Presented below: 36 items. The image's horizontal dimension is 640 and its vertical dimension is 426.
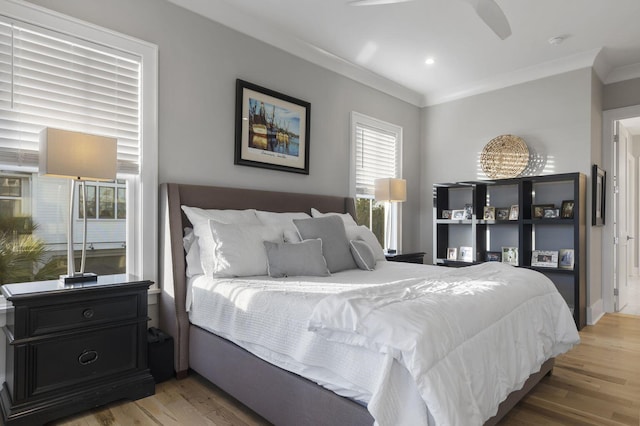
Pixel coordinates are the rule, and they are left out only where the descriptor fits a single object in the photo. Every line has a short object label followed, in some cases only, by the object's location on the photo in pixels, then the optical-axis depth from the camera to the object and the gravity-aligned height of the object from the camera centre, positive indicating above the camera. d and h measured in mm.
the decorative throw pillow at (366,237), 3477 -213
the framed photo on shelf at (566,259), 4047 -461
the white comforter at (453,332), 1346 -480
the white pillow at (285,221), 2992 -64
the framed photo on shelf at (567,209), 4070 +66
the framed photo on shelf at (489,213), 4590 +20
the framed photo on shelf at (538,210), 4277 +56
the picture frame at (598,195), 4145 +226
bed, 1652 -783
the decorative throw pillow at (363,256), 3115 -340
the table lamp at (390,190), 4445 +276
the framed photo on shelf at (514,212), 4406 +33
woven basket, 4504 +692
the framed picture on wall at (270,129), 3387 +781
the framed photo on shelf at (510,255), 4449 -467
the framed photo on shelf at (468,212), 4760 +32
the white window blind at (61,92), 2312 +780
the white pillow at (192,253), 2723 -289
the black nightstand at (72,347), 1979 -752
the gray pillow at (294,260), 2645 -325
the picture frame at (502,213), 4555 +21
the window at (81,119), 2334 +612
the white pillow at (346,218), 3643 -42
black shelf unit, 3936 -126
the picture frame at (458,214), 4816 +6
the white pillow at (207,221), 2656 -60
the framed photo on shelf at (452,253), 4973 -498
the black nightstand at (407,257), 4273 -498
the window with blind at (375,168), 4594 +575
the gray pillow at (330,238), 2979 -196
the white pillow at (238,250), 2535 -250
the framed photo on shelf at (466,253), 4844 -489
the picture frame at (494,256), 4613 -490
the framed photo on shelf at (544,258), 4133 -469
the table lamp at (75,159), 2109 +295
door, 4525 -5
